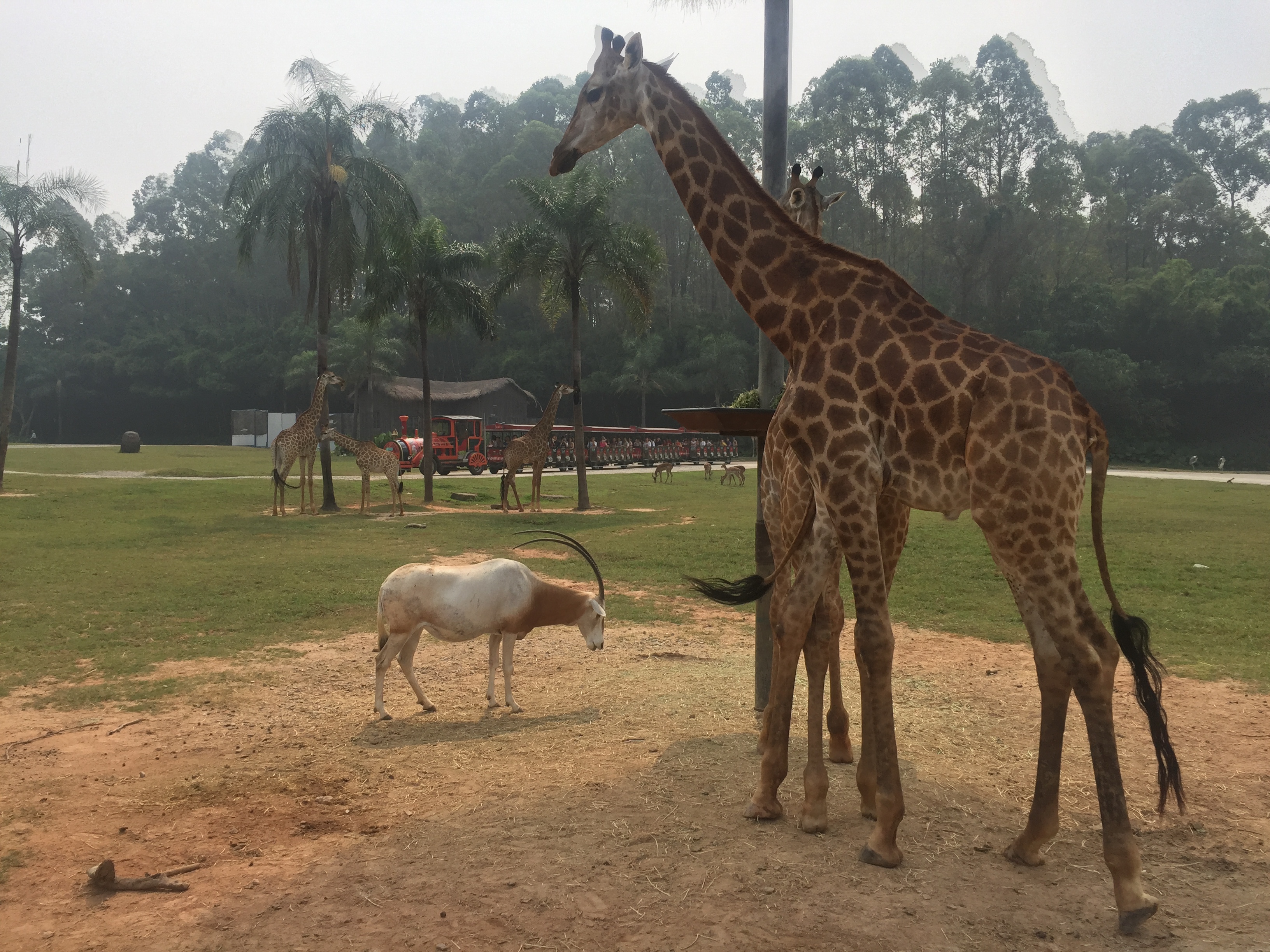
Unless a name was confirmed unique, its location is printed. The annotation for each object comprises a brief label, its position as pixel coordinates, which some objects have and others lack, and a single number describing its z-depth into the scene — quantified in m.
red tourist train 36.59
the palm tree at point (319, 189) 22.09
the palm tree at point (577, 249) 23.27
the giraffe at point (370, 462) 21.98
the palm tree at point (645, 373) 53.91
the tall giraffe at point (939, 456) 4.15
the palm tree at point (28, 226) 24.19
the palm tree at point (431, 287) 25.58
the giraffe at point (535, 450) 23.45
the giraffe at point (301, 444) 21.62
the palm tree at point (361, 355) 50.97
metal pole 6.84
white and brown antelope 6.71
